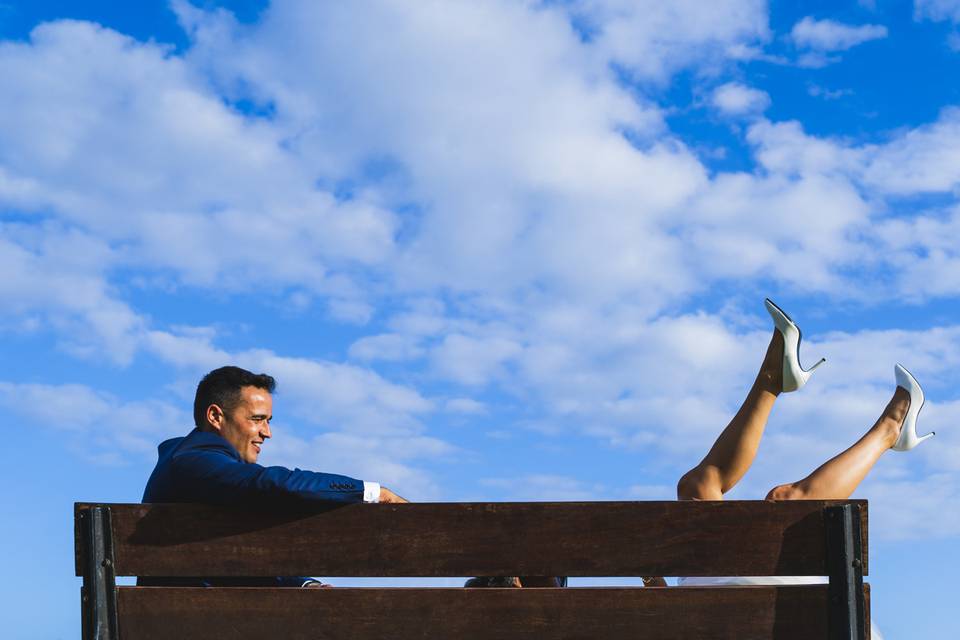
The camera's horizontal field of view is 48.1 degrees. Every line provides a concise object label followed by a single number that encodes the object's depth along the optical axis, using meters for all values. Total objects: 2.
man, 3.45
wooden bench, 3.28
